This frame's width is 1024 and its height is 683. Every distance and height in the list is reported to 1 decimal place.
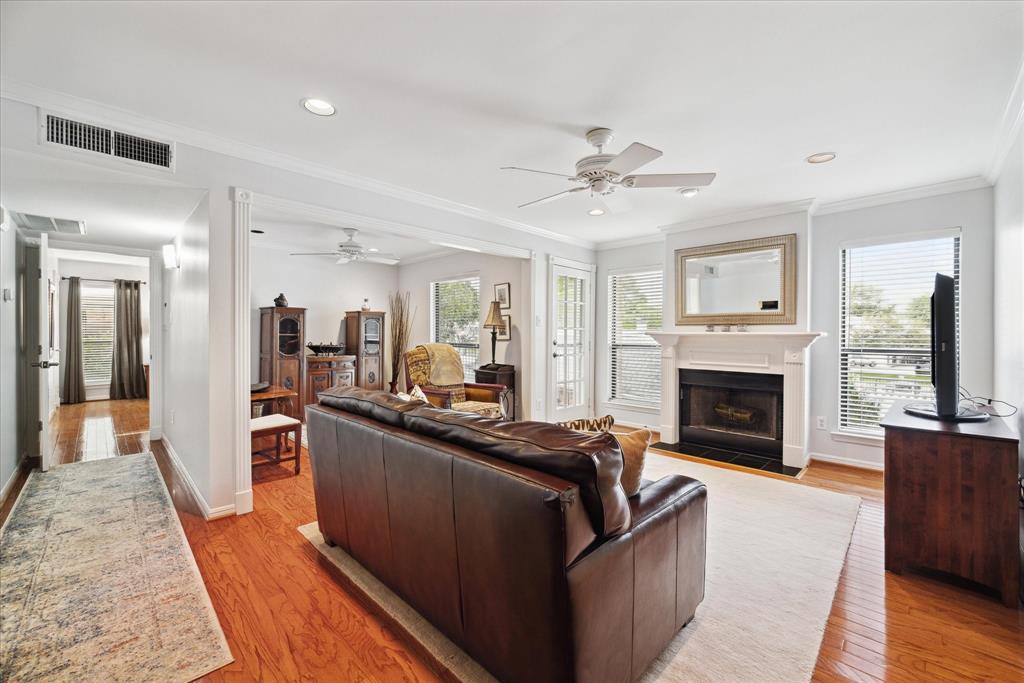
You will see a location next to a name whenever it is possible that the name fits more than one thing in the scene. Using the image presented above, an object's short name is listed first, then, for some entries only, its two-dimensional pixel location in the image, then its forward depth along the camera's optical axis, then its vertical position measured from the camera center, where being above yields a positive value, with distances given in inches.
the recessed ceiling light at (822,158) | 121.5 +51.1
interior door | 139.0 -5.8
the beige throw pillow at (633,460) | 65.1 -17.7
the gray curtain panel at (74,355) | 285.9 -11.2
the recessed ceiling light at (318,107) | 95.3 +50.7
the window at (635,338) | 224.2 +1.4
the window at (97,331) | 295.9 +4.6
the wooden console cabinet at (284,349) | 228.8 -5.3
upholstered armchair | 180.5 -18.0
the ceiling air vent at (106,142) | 92.2 +42.9
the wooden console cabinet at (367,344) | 265.9 -2.9
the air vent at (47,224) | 145.3 +39.1
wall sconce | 158.6 +30.0
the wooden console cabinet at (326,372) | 242.1 -18.5
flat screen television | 96.3 -2.3
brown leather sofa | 48.1 -25.8
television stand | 81.8 -31.0
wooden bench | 143.6 -29.5
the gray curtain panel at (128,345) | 301.6 -4.7
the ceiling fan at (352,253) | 209.2 +42.3
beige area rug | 65.4 -47.4
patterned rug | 65.6 -47.4
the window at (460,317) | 259.9 +13.7
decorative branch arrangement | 287.7 +8.8
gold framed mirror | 167.9 +23.7
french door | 217.2 -1.4
